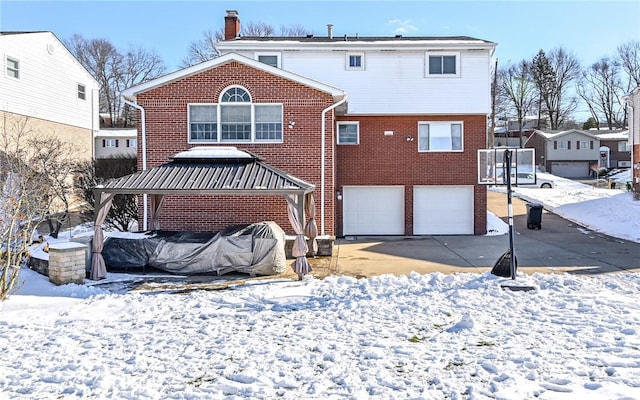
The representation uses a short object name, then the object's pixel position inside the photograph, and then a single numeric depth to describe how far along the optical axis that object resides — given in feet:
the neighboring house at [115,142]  116.26
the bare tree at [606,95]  201.57
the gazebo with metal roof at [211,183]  34.42
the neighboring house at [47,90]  67.61
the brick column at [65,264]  31.32
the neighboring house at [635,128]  76.55
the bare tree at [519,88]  188.14
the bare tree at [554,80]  193.57
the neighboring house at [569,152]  166.40
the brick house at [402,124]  59.62
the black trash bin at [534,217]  62.39
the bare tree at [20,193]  28.48
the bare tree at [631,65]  191.52
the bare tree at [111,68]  156.87
